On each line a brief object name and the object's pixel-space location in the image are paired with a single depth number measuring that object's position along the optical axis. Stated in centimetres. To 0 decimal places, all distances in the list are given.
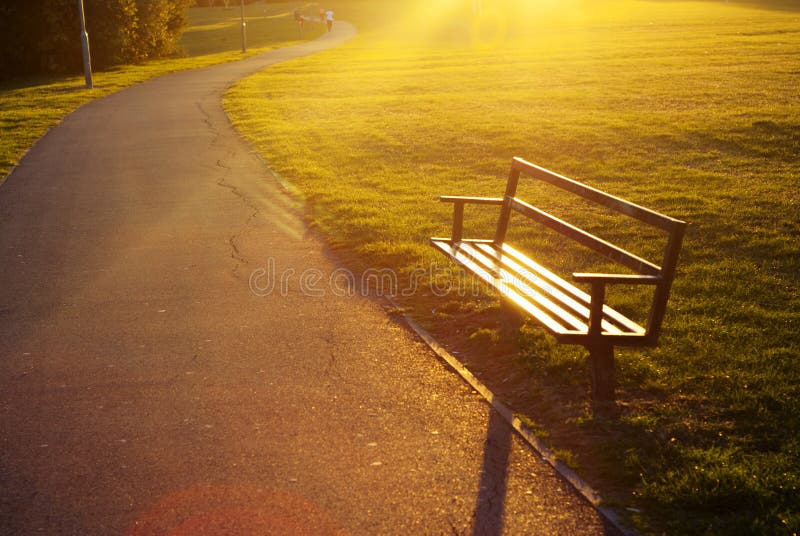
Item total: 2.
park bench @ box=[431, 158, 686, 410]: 449
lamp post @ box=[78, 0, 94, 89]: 2473
